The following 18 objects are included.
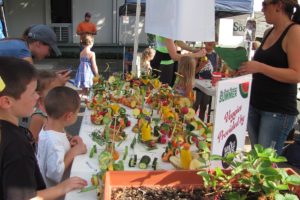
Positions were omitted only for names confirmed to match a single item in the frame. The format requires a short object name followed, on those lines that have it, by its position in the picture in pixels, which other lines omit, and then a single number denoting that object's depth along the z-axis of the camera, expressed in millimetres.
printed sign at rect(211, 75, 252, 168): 1374
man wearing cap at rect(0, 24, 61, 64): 2268
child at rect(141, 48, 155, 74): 5771
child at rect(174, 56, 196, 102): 3698
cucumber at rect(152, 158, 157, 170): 1620
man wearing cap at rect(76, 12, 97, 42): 10523
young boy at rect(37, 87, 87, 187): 1638
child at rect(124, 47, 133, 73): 8109
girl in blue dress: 6133
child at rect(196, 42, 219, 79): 5047
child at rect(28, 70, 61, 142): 2094
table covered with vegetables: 1537
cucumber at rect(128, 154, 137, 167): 1648
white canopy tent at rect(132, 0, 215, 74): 1790
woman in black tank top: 1996
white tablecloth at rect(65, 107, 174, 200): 1391
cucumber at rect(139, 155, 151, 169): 1621
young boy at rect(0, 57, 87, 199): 1117
